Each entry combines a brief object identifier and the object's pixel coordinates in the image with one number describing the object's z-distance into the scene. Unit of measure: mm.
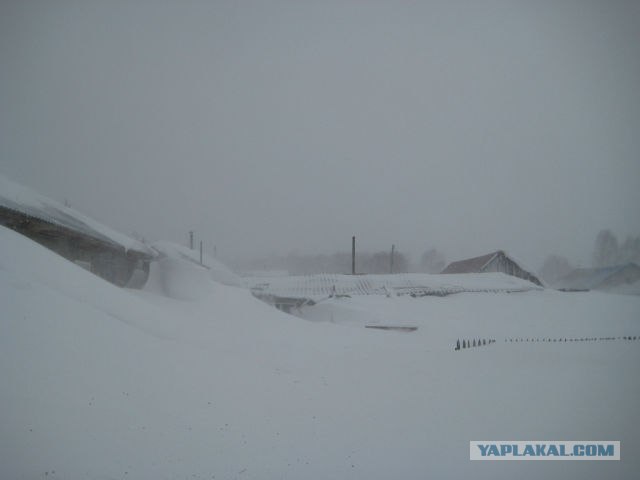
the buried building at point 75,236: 10120
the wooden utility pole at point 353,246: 33500
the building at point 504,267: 27078
